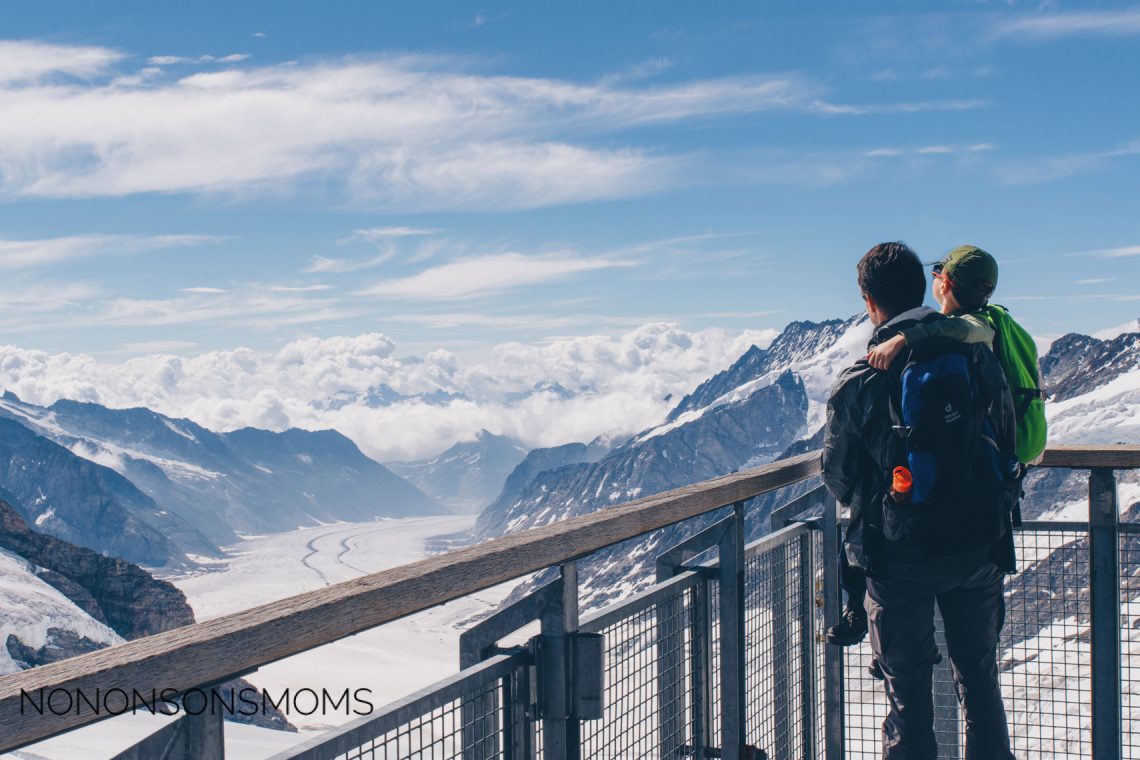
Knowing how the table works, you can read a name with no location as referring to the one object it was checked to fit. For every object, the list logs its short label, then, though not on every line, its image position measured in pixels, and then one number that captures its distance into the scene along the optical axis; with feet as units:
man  13.57
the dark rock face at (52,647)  356.38
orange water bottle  13.14
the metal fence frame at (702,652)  8.95
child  15.08
